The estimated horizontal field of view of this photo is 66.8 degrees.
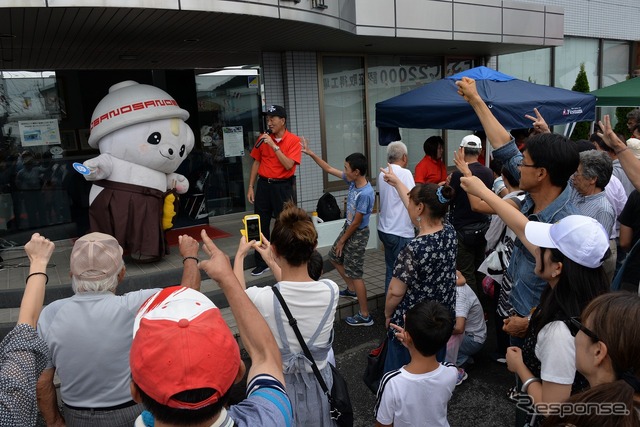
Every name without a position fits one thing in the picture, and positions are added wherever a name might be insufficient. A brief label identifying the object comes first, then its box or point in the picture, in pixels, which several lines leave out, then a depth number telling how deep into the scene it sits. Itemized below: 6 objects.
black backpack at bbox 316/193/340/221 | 7.10
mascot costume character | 5.31
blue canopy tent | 5.82
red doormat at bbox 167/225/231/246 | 7.28
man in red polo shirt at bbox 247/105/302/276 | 5.72
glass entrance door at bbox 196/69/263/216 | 8.37
